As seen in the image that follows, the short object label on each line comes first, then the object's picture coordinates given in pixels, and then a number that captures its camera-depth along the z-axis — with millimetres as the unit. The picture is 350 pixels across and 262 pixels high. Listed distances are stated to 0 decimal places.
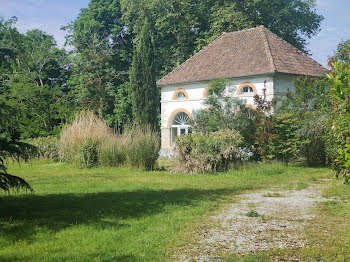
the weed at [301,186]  9484
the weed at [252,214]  6344
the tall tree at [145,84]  25875
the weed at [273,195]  8455
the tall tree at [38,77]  22562
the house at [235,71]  21078
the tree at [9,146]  5801
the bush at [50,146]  17688
